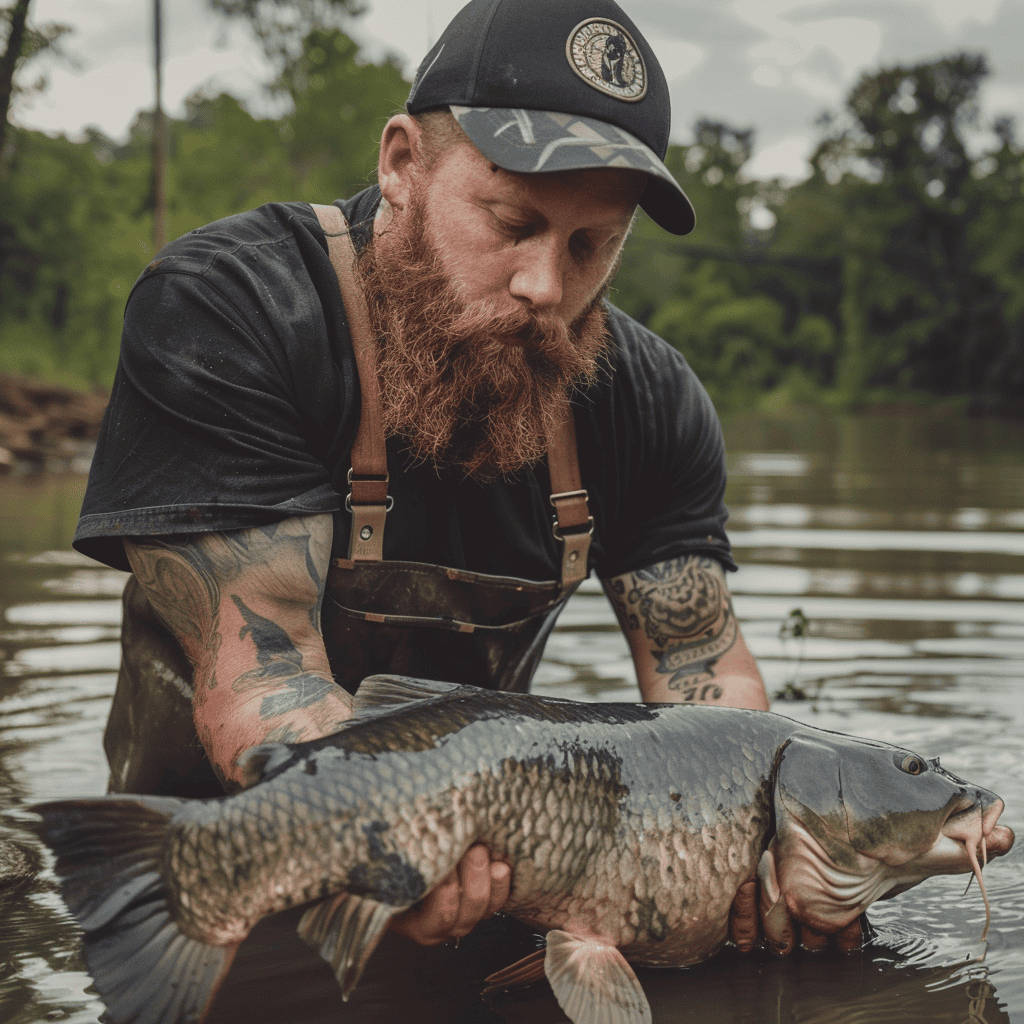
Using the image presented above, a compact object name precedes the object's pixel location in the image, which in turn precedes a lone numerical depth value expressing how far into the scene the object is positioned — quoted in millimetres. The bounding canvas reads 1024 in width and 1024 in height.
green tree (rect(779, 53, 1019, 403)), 50000
